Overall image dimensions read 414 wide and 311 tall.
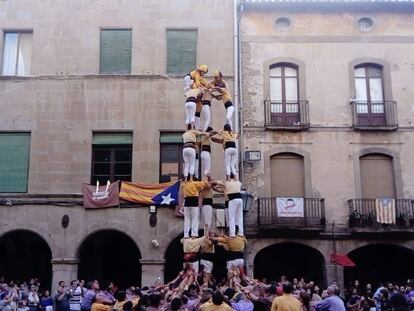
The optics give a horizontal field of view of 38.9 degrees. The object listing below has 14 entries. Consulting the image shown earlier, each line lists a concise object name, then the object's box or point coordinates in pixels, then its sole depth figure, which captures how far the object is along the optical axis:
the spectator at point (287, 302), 9.16
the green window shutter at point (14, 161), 21.56
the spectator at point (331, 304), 10.80
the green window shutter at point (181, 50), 22.52
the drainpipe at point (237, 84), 21.98
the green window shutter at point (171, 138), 21.88
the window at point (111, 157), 21.86
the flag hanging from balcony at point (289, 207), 20.97
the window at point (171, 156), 21.78
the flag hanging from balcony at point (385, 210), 20.92
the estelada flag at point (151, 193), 20.95
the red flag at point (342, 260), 20.45
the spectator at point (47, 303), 17.41
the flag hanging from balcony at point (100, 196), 21.10
